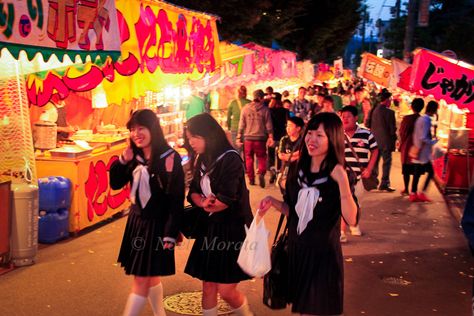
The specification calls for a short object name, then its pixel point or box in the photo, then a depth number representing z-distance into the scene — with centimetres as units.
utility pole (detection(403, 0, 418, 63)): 2889
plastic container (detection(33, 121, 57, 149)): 908
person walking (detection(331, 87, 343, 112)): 2012
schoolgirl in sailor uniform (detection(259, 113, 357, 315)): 418
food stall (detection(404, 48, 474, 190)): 1105
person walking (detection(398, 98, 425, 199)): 1181
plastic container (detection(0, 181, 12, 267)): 707
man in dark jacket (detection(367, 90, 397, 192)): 1285
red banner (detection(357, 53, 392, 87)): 2108
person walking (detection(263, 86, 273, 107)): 1612
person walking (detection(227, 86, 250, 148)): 1463
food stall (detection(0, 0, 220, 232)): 705
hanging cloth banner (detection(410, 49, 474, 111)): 1099
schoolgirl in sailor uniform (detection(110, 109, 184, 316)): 476
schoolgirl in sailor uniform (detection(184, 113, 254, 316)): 474
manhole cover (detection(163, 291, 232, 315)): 600
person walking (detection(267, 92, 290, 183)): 1421
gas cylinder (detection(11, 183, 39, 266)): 722
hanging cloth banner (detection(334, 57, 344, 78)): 4515
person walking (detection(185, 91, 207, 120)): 1413
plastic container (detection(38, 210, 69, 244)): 822
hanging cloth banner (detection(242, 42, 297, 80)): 1841
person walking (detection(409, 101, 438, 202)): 1159
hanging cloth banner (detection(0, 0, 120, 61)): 621
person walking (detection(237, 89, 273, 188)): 1316
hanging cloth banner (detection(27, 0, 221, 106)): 789
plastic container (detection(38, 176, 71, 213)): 811
